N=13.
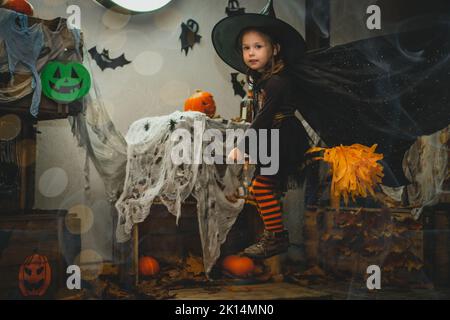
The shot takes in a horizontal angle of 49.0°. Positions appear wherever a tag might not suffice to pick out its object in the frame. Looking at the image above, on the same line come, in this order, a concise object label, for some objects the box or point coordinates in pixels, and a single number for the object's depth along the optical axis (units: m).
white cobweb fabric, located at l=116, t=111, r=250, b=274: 2.30
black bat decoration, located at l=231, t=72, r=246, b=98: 2.59
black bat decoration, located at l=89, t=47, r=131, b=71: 2.37
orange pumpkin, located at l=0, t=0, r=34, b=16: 2.14
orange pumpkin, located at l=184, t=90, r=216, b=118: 2.51
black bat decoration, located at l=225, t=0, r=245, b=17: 2.50
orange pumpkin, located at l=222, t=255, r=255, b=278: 2.48
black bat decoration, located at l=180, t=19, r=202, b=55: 2.49
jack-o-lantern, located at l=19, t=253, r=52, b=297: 2.11
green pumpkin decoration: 2.12
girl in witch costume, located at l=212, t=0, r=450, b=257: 2.10
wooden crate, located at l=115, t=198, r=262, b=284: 2.55
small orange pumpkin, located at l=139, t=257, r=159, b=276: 2.42
